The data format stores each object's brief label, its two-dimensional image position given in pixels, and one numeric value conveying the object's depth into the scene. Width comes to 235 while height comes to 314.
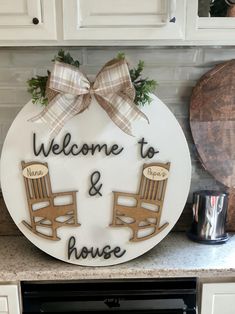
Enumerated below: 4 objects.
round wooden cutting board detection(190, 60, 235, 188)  1.58
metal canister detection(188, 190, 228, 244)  1.49
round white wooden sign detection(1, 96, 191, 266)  1.33
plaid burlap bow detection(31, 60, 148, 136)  1.24
